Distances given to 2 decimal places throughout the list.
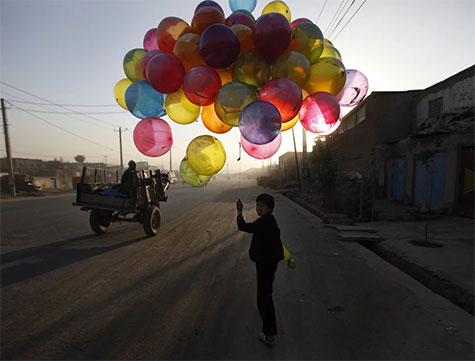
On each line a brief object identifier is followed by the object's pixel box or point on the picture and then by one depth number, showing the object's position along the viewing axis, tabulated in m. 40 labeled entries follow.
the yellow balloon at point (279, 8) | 3.16
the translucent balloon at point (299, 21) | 3.13
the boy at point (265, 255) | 2.54
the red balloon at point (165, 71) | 2.71
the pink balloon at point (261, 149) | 3.13
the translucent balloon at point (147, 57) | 2.94
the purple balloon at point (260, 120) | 2.37
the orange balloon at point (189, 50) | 2.71
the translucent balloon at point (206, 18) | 2.80
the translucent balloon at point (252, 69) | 2.67
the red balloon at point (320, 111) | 2.73
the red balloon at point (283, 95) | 2.46
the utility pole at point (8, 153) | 21.45
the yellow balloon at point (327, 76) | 2.83
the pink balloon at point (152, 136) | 3.05
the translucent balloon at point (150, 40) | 3.34
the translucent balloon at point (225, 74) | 2.88
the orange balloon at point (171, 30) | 2.97
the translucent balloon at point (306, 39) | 2.81
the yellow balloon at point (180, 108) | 3.13
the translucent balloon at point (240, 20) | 2.88
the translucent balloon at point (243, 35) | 2.69
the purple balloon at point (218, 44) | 2.46
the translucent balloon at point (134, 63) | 3.21
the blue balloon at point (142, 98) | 3.01
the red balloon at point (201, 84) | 2.62
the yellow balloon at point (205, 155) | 3.04
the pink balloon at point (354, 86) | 3.28
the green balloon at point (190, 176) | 3.38
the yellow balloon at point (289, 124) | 3.13
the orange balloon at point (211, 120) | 3.20
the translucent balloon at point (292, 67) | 2.64
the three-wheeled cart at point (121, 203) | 6.57
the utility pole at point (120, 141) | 38.54
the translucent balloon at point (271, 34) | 2.53
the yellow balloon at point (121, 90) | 3.48
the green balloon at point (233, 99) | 2.50
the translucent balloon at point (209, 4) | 2.93
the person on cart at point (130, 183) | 6.55
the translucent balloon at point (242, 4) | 3.27
